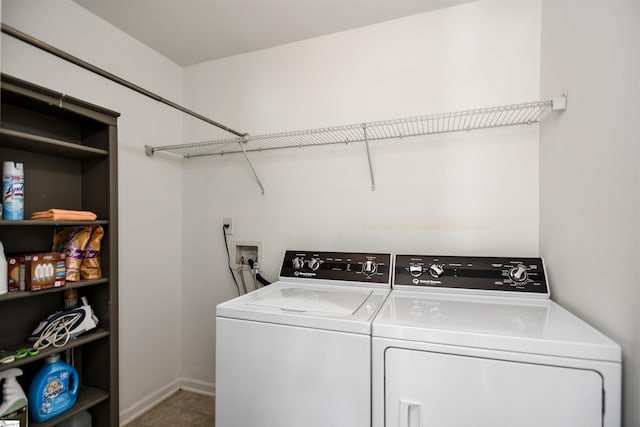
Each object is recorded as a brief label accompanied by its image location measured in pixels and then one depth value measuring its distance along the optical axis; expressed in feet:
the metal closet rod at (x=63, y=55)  3.18
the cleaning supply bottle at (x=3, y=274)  4.08
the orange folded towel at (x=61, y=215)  4.62
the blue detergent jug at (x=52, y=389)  4.50
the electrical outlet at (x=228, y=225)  7.63
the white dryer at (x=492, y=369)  2.89
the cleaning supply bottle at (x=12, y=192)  4.27
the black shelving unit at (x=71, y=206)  4.66
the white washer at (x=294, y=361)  3.60
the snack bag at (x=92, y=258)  5.18
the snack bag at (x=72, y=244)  4.90
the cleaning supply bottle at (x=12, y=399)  4.10
